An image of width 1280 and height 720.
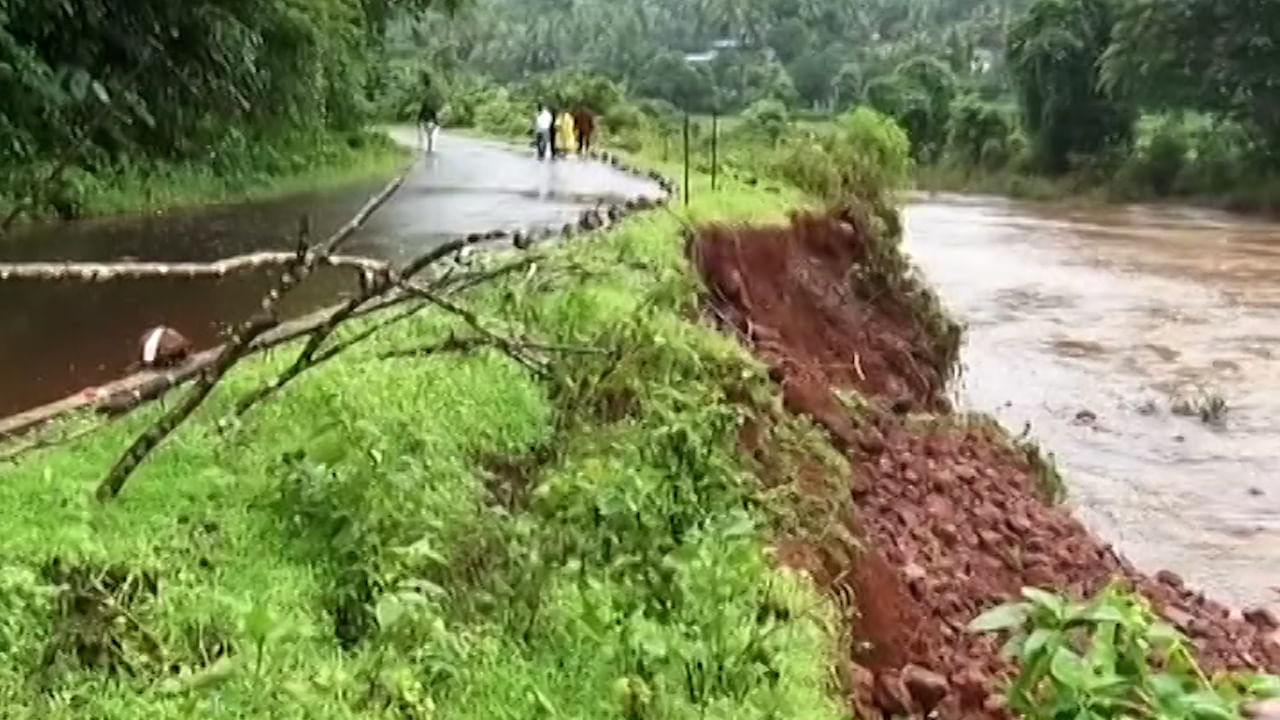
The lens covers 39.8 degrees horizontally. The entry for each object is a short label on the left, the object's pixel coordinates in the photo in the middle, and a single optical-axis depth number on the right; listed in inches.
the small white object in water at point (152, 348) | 337.4
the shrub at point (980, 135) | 2212.1
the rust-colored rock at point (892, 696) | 281.9
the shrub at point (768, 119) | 958.0
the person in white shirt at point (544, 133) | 1120.8
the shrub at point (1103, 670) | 182.2
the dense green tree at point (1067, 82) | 2097.7
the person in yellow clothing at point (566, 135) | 1174.3
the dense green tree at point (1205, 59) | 1839.3
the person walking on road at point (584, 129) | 1178.0
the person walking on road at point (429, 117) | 1247.2
